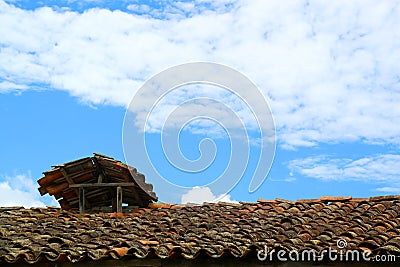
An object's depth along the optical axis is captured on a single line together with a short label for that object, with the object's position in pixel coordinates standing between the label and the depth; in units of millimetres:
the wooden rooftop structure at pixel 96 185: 13297
